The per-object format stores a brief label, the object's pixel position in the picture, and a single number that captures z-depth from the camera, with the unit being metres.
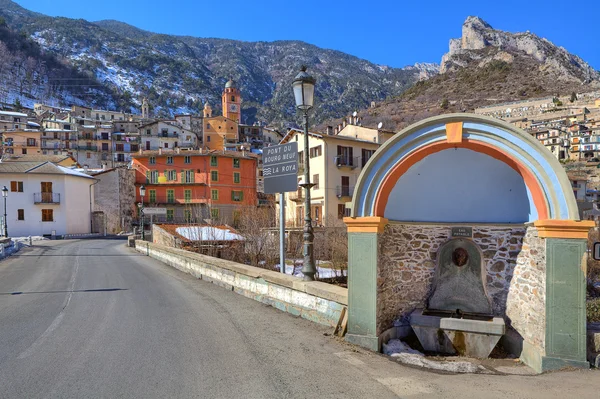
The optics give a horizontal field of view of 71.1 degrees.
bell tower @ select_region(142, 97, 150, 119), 119.56
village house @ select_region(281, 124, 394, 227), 36.38
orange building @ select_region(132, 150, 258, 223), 53.97
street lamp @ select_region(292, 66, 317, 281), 8.02
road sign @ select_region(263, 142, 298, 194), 8.77
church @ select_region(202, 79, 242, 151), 92.44
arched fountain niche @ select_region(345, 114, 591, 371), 5.89
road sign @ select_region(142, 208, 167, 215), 22.27
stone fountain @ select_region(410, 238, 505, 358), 7.10
